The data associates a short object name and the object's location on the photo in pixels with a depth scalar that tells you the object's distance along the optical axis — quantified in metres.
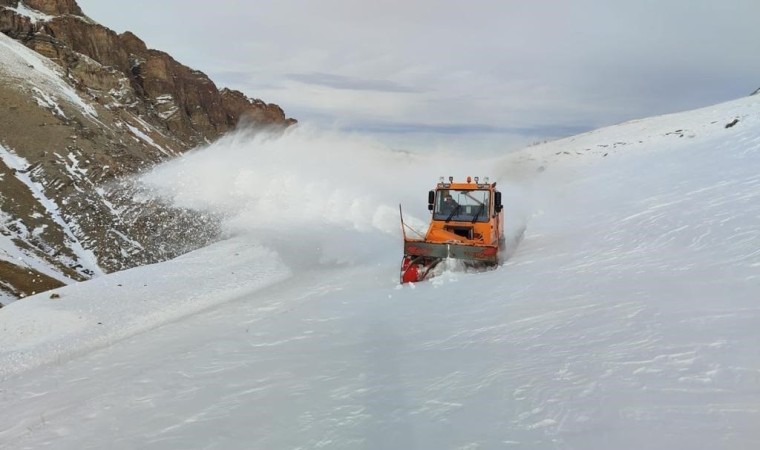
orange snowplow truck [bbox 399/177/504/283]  12.44
